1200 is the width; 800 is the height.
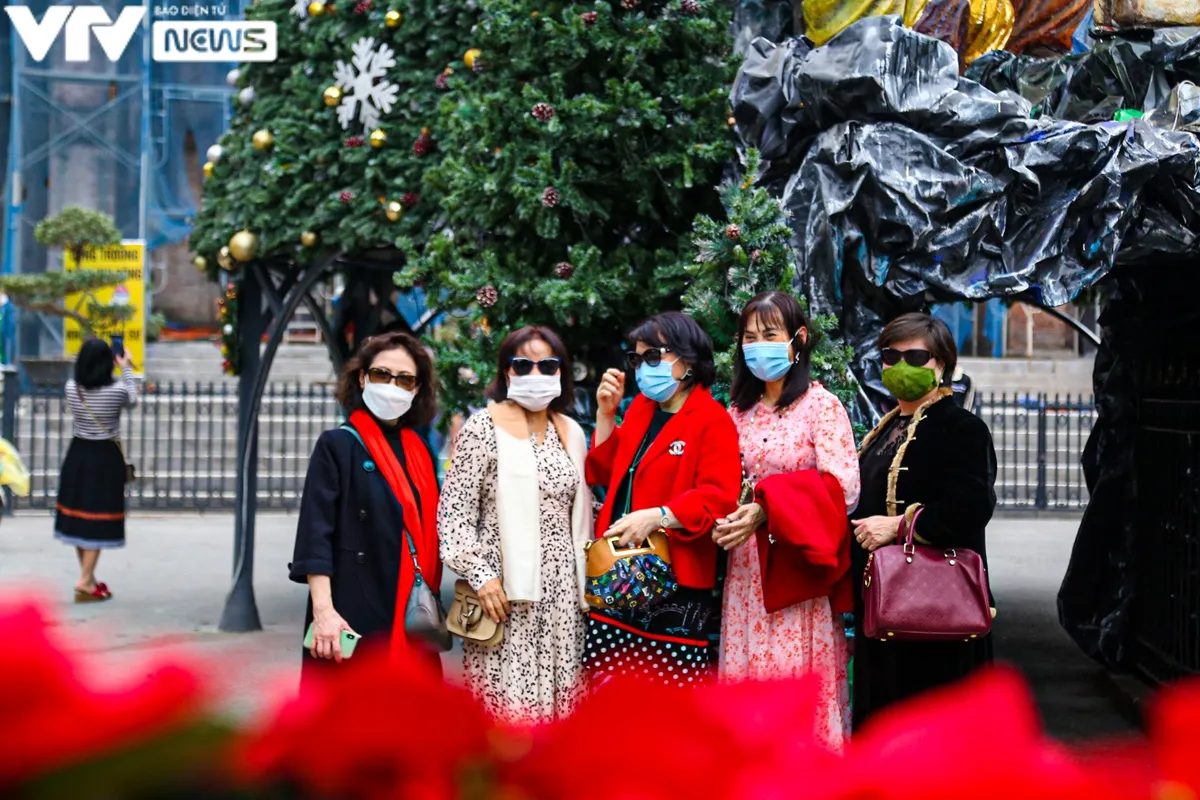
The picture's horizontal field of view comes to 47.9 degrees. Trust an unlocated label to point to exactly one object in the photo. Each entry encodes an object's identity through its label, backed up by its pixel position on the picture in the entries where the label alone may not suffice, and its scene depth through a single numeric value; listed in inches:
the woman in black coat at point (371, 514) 155.9
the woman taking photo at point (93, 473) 364.8
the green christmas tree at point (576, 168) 231.8
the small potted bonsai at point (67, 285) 890.1
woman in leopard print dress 157.9
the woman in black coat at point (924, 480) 158.7
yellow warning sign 909.2
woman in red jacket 157.2
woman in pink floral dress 161.5
